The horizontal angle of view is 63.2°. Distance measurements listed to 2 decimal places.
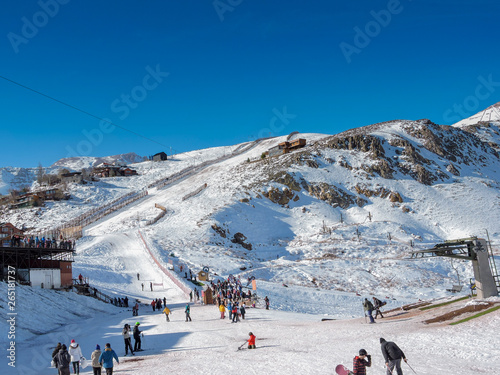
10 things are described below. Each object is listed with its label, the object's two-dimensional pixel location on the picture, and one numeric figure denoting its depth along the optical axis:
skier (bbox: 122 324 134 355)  17.66
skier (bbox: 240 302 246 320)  25.75
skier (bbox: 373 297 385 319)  22.59
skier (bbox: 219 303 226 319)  26.49
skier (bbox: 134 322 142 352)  18.33
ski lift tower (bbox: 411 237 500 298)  21.08
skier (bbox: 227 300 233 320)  24.77
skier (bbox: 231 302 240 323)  24.50
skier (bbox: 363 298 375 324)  20.72
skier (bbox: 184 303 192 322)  26.11
